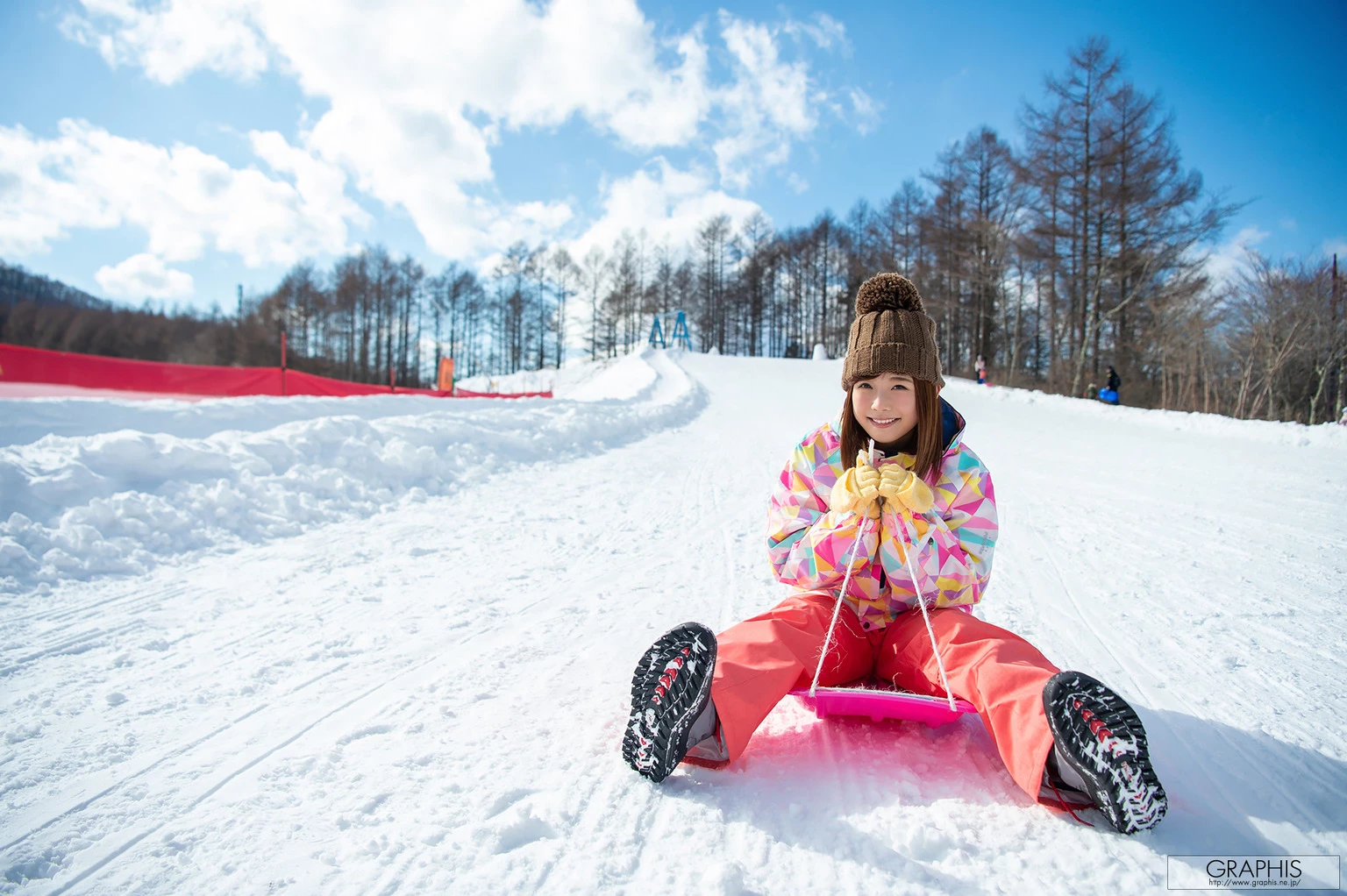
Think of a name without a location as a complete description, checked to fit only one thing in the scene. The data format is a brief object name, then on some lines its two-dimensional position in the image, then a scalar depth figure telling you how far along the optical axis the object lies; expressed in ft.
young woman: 4.27
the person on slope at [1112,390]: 50.42
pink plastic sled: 5.24
